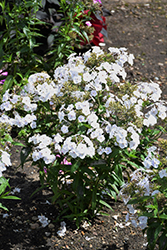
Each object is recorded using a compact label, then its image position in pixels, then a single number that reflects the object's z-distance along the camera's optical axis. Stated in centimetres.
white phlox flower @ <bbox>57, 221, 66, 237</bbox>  265
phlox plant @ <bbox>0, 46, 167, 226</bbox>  212
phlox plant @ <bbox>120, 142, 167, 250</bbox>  200
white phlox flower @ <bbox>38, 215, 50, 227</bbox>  272
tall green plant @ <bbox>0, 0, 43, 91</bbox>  329
